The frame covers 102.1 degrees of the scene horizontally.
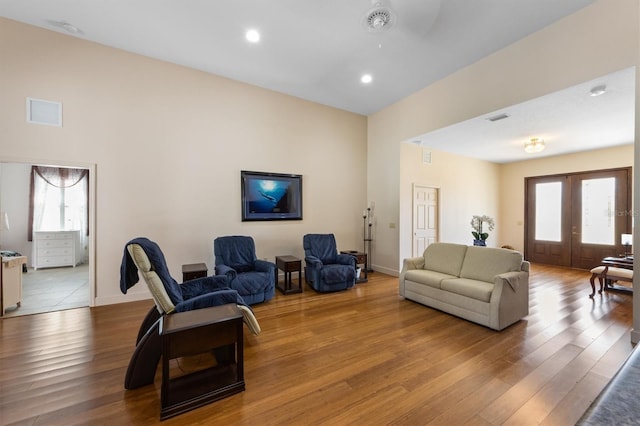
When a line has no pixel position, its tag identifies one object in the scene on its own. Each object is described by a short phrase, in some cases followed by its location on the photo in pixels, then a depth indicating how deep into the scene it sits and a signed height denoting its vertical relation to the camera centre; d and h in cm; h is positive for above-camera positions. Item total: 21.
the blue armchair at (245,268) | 369 -87
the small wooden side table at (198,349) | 180 -101
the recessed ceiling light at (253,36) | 342 +239
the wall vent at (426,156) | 607 +138
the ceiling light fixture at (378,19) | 253 +199
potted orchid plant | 444 -28
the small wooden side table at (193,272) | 368 -86
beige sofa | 307 -90
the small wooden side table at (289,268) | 443 -97
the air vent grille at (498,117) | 413 +160
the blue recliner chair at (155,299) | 205 -81
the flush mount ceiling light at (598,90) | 323 +161
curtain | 611 +26
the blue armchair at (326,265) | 442 -94
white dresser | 593 -90
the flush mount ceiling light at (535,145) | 528 +144
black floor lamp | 625 -40
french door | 590 -1
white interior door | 590 -6
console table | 425 -79
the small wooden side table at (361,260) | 519 -94
